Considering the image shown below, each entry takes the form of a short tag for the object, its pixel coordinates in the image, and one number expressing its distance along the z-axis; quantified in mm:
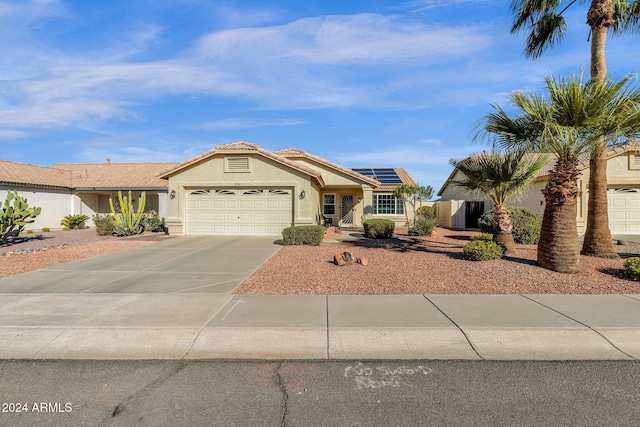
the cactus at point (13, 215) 14445
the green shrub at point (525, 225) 13805
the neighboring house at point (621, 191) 18156
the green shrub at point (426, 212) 23588
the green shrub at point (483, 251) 9461
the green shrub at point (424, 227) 17453
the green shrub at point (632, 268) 7717
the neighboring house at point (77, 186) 21984
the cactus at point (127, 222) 17906
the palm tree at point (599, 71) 10633
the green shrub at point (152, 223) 20234
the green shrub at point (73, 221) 23547
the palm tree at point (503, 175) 10609
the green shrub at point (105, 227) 18266
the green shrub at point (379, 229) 15812
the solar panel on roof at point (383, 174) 25695
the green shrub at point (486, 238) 10828
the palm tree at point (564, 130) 7777
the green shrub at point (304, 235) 13555
